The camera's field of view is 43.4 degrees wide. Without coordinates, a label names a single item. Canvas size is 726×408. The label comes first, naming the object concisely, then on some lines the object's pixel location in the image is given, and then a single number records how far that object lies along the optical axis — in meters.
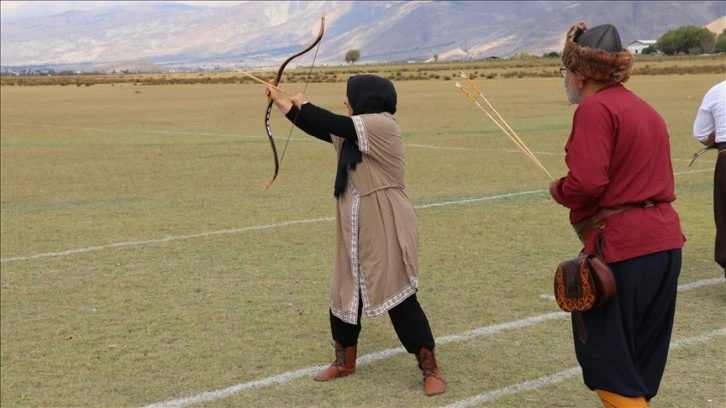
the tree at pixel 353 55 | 164.60
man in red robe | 3.90
